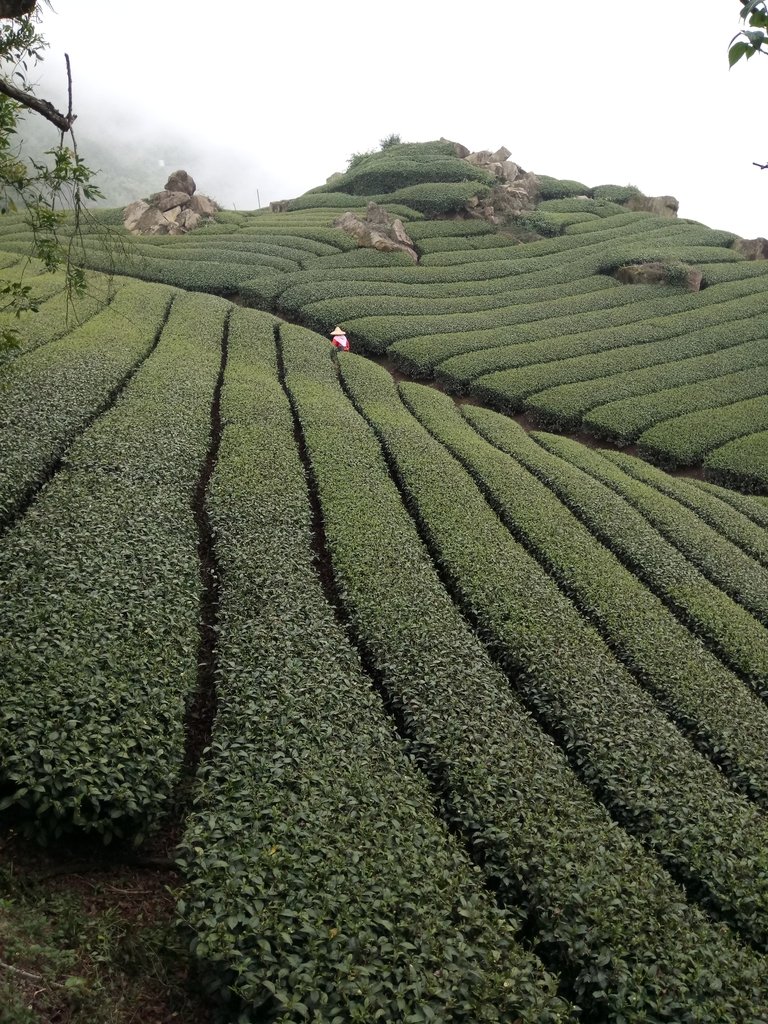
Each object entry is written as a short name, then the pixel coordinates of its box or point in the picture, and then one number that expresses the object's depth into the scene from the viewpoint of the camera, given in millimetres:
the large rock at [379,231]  42022
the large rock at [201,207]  48250
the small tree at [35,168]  6418
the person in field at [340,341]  29609
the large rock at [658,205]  55281
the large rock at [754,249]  45250
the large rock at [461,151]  61000
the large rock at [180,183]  48809
